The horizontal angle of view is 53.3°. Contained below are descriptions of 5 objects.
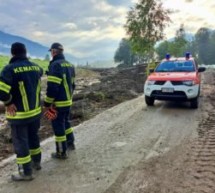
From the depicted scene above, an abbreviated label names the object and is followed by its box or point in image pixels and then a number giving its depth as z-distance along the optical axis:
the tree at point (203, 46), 69.24
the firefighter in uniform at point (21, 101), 3.37
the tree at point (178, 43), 37.22
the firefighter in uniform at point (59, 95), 3.93
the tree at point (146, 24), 17.24
